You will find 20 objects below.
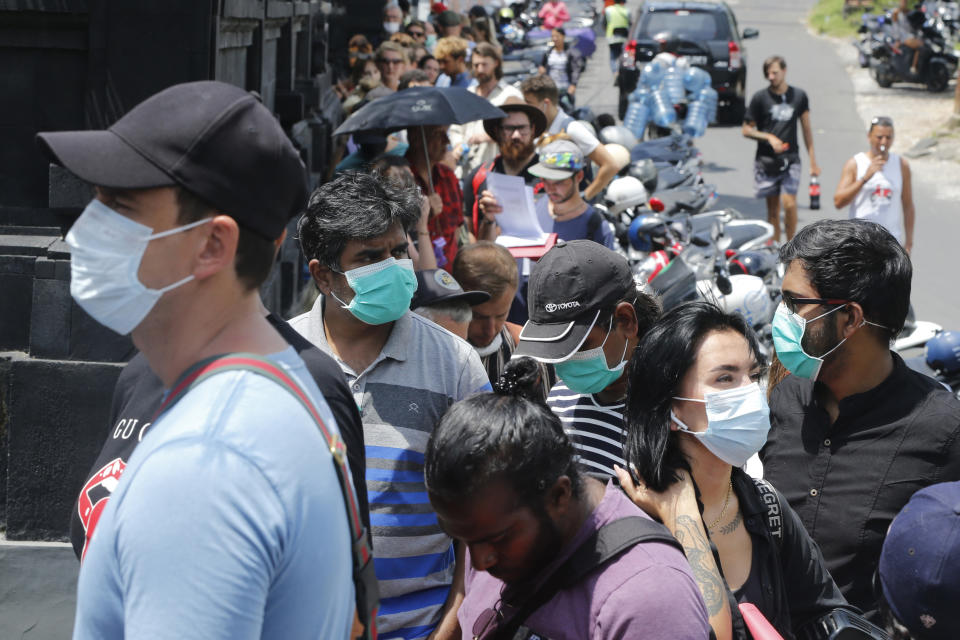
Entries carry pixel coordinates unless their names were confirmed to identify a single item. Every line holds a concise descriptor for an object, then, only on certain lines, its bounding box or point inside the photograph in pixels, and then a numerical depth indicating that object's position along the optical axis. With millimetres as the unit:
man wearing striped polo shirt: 3066
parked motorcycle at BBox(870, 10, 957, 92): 25047
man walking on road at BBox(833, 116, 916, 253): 9234
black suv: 20922
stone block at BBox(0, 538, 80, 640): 4953
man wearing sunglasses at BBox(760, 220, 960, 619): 3246
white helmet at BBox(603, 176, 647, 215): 9266
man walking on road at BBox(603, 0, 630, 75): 26406
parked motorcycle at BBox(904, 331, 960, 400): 6391
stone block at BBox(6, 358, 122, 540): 4887
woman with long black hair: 2705
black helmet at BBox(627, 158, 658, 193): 10578
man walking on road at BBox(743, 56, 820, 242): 12320
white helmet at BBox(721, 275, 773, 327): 7113
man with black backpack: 2027
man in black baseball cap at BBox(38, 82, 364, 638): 1384
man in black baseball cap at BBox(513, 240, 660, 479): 3297
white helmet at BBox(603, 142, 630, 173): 8521
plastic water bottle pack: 14312
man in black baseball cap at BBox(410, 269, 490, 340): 3945
